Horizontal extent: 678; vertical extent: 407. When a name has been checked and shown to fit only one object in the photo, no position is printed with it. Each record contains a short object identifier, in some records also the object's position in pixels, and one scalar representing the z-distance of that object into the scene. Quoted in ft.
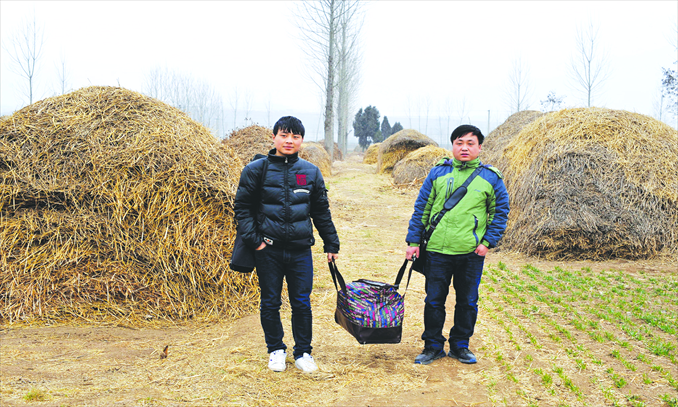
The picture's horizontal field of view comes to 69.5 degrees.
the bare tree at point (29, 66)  98.89
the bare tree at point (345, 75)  109.81
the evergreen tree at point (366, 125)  212.23
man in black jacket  12.17
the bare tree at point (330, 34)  87.45
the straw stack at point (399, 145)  77.77
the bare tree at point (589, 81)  99.97
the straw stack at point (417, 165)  63.21
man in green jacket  12.80
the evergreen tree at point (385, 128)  228.57
